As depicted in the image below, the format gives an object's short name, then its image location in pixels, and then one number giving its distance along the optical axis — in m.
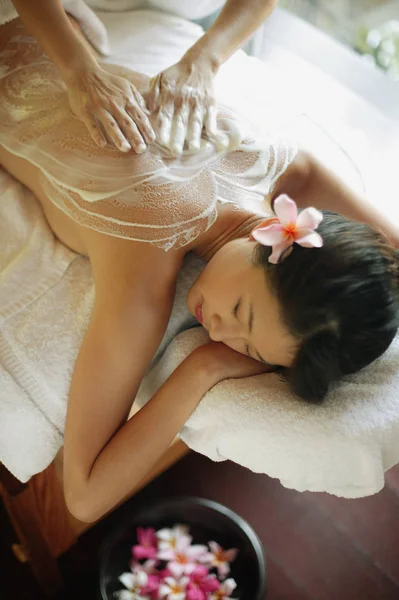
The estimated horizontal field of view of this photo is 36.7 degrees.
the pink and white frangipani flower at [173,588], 1.23
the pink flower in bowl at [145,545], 1.28
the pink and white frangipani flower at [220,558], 1.28
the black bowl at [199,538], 1.23
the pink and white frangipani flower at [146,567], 1.27
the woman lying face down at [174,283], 0.84
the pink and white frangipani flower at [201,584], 1.23
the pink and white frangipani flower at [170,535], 1.29
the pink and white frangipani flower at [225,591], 1.24
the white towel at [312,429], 0.88
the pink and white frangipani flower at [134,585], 1.23
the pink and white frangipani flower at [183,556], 1.27
